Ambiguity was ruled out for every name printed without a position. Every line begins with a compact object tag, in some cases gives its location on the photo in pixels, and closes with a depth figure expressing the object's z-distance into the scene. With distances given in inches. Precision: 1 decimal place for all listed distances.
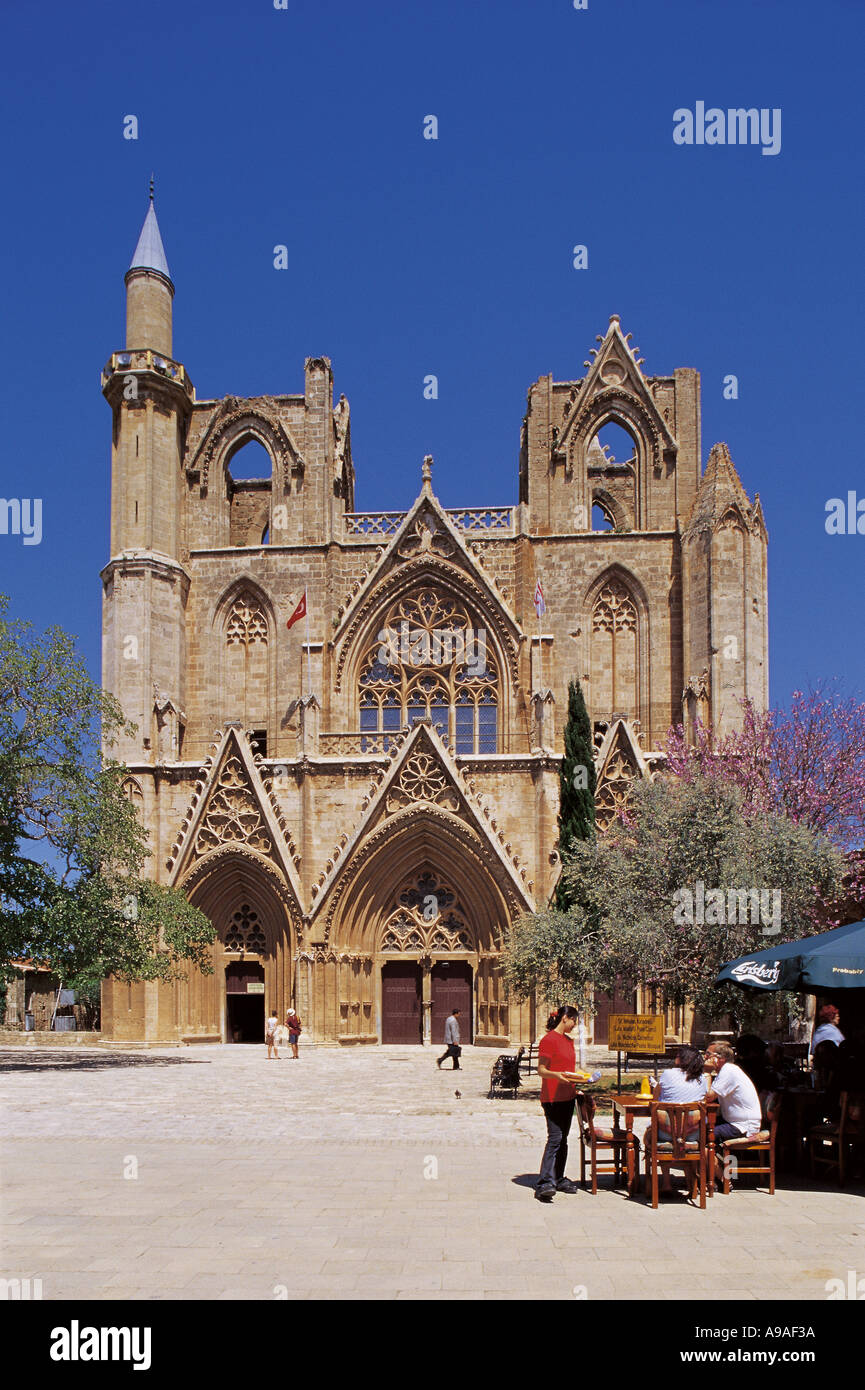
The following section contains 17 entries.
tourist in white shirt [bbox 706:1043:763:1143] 445.4
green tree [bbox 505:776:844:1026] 782.5
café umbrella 431.2
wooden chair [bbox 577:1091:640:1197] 440.7
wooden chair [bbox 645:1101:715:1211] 411.8
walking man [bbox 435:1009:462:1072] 1040.8
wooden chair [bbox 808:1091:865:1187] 442.0
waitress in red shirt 422.9
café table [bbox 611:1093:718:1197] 432.1
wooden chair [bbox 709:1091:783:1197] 437.7
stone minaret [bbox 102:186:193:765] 1462.8
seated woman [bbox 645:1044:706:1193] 430.3
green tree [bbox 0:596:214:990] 1054.4
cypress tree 1197.7
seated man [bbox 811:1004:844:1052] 523.2
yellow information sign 672.6
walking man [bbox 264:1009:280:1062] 1235.9
